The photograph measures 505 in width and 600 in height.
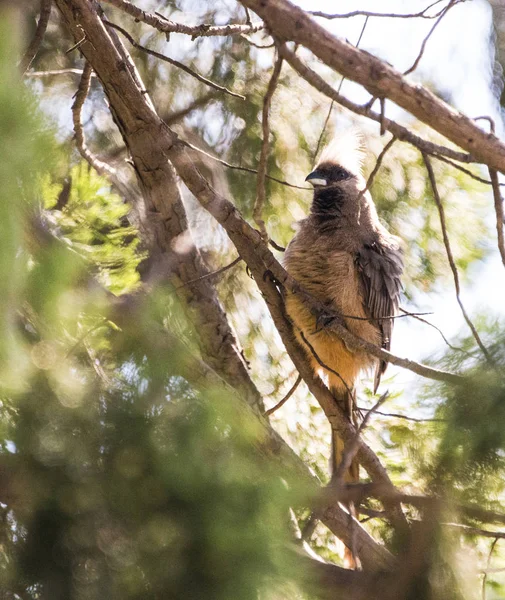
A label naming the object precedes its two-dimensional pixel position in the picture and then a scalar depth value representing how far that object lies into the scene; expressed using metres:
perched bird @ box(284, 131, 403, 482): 8.40
